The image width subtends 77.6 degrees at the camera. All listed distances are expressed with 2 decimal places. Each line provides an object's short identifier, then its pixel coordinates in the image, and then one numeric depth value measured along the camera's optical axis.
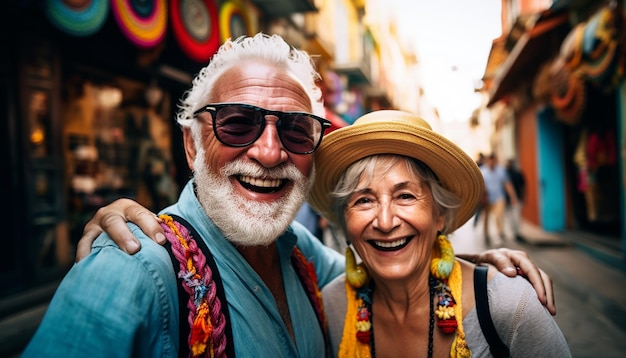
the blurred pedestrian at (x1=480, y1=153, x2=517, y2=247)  8.61
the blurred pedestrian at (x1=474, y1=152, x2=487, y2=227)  8.99
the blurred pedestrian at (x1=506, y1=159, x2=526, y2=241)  8.89
